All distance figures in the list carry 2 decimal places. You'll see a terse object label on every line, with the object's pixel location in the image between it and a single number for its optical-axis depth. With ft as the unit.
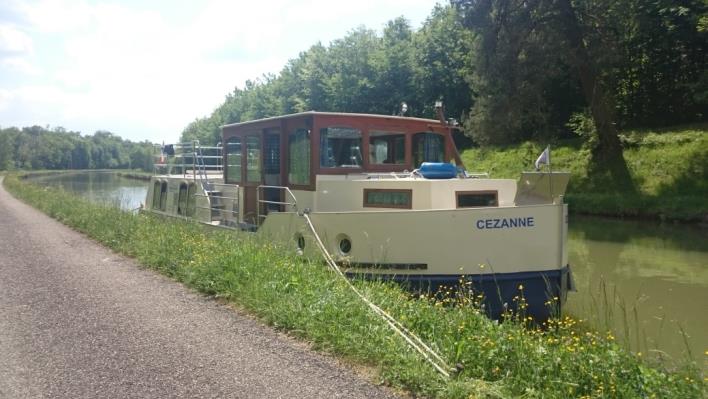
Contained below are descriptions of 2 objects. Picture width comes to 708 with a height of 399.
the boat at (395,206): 23.77
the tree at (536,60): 70.08
